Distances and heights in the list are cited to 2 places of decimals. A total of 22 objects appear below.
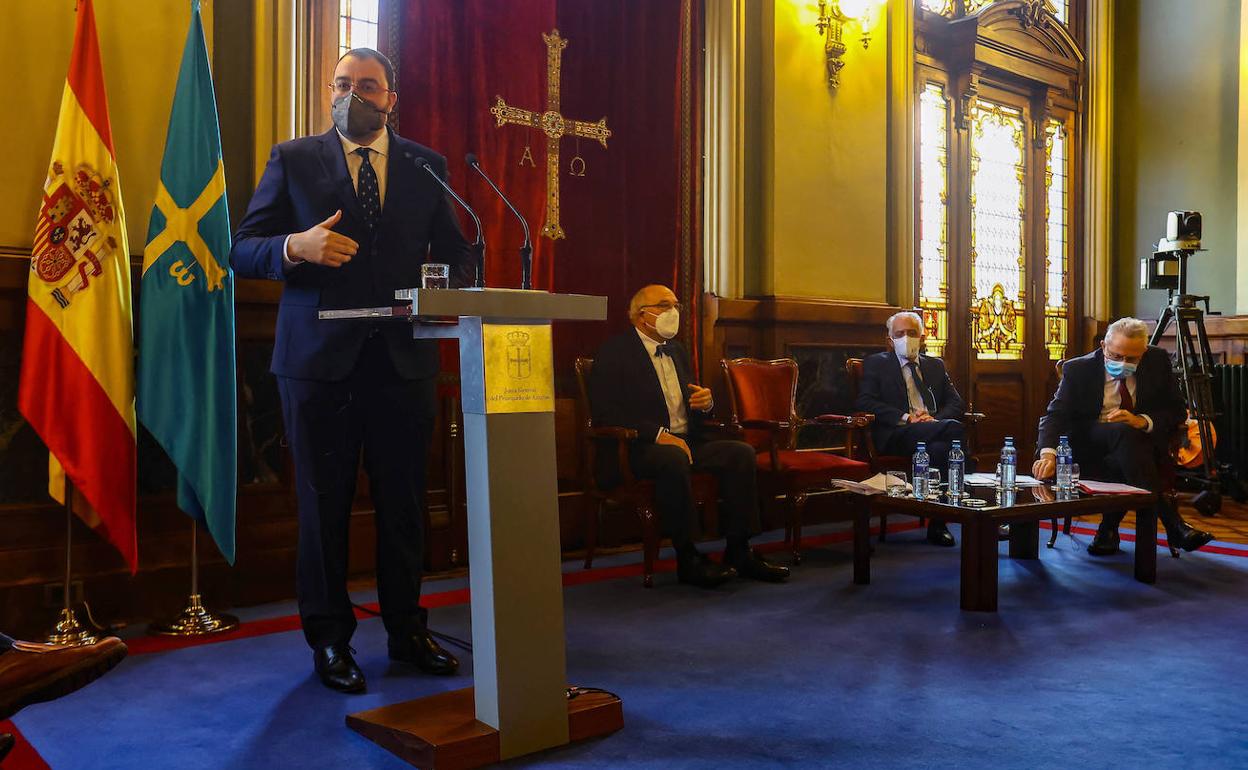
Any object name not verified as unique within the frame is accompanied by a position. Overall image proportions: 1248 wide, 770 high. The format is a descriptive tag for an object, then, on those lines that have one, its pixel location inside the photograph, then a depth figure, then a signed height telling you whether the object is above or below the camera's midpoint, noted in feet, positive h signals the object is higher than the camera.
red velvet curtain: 13.70 +3.34
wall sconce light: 18.57 +5.93
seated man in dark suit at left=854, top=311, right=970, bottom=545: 16.37 -0.57
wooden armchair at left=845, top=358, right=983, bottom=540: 16.60 -1.42
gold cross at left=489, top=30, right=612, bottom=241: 14.73 +3.35
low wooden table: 11.91 -1.81
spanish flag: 10.03 +0.49
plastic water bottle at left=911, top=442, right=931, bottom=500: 13.37 -1.36
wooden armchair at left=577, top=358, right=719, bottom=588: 13.23 -1.53
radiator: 22.34 -1.20
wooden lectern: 7.16 -1.17
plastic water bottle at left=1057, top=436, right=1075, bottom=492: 13.87 -1.37
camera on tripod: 21.21 +2.21
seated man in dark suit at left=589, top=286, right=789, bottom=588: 13.16 -0.88
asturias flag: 10.58 +0.56
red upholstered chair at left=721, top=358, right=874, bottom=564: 14.66 -0.99
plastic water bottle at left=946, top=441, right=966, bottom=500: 12.98 -1.38
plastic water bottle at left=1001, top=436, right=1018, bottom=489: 13.67 -1.35
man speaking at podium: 8.81 +0.12
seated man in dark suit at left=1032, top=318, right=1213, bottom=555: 15.40 -0.79
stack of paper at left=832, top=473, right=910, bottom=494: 13.43 -1.55
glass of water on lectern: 7.18 +0.63
